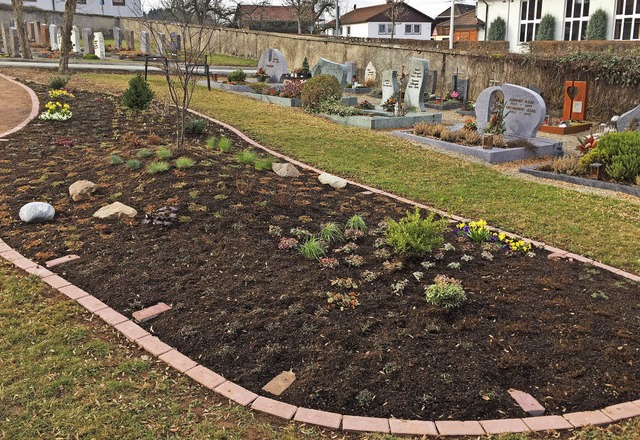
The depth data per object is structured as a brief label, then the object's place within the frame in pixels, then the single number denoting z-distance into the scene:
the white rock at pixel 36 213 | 7.08
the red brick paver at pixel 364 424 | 3.62
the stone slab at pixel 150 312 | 4.90
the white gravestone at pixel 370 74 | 26.35
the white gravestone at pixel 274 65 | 25.19
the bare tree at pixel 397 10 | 54.43
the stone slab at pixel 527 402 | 3.82
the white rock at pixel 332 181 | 9.01
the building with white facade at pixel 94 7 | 57.12
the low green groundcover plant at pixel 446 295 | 5.00
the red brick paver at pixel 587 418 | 3.71
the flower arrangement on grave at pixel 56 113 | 13.02
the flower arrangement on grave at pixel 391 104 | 17.61
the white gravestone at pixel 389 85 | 18.83
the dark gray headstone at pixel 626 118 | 13.09
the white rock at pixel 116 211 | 7.02
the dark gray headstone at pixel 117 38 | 38.09
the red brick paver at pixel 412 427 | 3.60
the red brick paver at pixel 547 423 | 3.67
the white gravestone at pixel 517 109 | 13.11
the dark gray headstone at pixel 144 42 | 35.69
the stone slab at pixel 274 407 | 3.76
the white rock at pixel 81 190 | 7.75
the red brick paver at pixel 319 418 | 3.67
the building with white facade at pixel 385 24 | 64.50
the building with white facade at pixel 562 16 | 32.94
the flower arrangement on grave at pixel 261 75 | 25.20
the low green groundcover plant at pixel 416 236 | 5.83
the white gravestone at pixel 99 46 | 32.69
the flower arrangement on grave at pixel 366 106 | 18.33
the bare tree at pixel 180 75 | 9.48
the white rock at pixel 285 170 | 9.27
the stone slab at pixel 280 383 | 4.00
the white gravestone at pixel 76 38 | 34.69
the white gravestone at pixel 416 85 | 18.36
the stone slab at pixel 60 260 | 5.97
